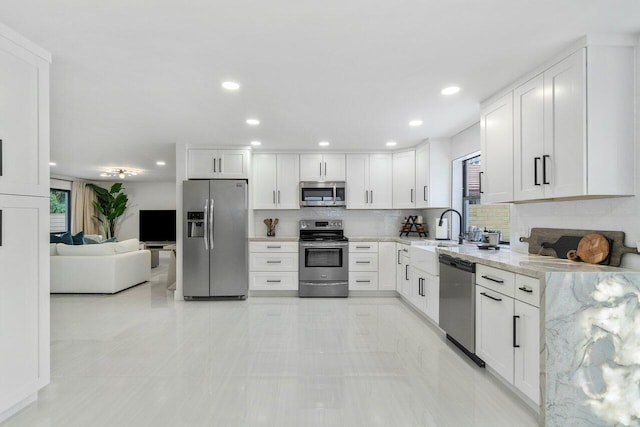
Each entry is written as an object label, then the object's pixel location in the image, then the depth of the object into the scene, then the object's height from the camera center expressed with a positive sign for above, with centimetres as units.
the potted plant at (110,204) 918 +22
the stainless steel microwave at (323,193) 534 +31
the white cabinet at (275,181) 539 +51
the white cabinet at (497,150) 279 +55
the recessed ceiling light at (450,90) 287 +106
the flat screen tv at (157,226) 933 -38
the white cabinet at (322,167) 543 +74
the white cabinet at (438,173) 475 +57
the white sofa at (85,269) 520 -88
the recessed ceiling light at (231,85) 276 +106
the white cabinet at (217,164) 498 +72
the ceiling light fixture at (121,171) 708 +87
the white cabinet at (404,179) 525 +53
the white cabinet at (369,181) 546 +52
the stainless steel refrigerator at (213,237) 482 -35
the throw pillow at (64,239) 576 -47
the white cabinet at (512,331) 201 -79
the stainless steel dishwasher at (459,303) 273 -78
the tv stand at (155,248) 802 -94
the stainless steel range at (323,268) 506 -83
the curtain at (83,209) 879 +8
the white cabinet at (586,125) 209 +57
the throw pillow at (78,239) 590 -48
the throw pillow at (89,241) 636 -55
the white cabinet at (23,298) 197 -53
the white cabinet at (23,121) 198 +57
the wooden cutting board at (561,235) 212 -20
